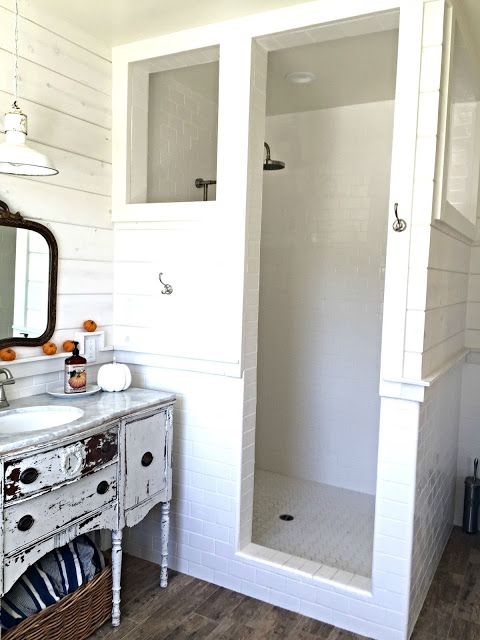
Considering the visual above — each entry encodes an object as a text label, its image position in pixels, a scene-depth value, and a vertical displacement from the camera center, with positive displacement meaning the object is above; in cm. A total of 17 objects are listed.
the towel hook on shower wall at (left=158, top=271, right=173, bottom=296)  258 -7
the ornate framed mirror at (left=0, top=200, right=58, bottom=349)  220 -5
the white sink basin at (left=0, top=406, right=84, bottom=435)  208 -55
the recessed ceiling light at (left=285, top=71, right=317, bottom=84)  281 +100
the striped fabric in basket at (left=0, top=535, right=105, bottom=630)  195 -112
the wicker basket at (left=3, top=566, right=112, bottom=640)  191 -122
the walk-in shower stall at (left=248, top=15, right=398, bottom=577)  326 -16
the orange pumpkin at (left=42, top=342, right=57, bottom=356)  234 -33
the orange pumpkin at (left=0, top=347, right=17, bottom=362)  218 -33
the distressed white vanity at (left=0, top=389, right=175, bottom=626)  175 -71
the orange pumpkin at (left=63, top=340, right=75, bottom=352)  245 -32
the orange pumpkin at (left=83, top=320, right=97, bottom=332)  255 -24
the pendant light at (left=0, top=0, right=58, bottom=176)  182 +38
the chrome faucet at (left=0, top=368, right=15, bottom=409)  208 -42
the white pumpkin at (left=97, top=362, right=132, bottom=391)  245 -45
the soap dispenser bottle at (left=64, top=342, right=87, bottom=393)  233 -42
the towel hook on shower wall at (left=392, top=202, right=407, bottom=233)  209 +21
